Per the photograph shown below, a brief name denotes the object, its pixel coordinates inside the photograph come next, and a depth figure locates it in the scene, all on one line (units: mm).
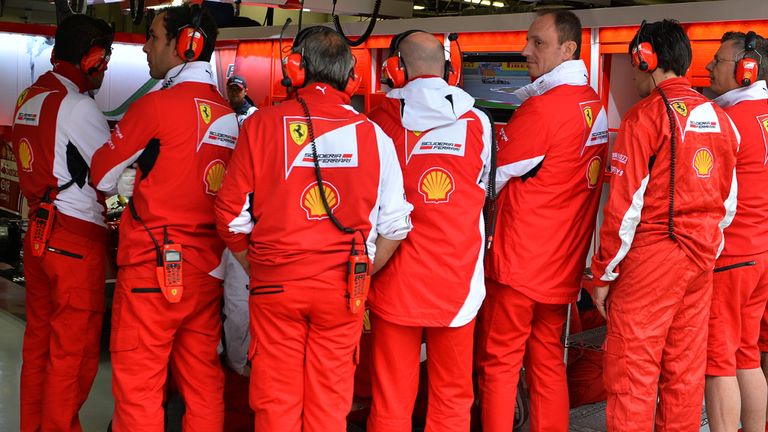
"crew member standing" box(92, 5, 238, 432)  2926
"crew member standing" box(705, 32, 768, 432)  3451
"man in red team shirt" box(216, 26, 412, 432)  2715
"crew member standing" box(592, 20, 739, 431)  3041
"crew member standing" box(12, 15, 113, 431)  3230
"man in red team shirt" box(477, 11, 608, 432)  3225
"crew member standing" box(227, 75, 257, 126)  5250
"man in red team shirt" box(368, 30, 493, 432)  3035
